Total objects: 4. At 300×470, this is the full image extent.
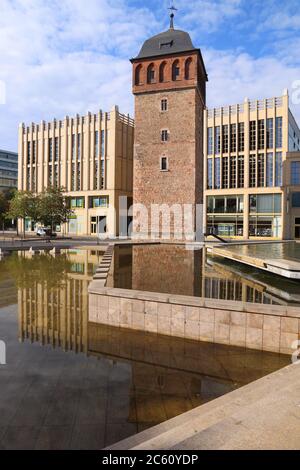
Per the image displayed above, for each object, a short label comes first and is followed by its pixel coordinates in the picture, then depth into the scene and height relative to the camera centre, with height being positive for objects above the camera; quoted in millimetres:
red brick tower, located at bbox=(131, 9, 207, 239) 36344 +11046
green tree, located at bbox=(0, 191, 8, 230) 55475 +3422
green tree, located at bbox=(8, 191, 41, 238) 37875 +2037
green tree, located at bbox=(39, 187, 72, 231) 36969 +1894
